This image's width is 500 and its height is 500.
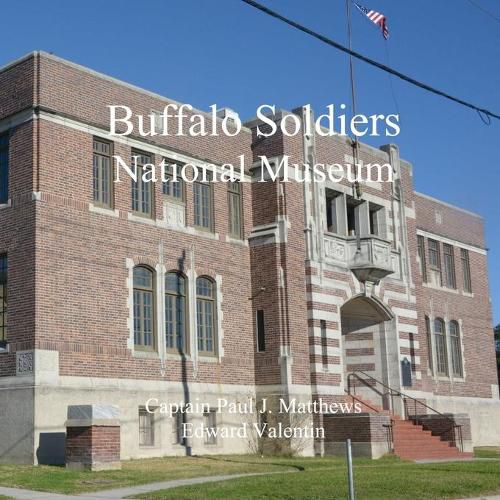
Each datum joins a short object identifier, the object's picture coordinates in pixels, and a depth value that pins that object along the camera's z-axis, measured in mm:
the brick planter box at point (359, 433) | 26656
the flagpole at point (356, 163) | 29578
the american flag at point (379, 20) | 25844
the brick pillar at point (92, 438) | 20391
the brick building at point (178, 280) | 23000
